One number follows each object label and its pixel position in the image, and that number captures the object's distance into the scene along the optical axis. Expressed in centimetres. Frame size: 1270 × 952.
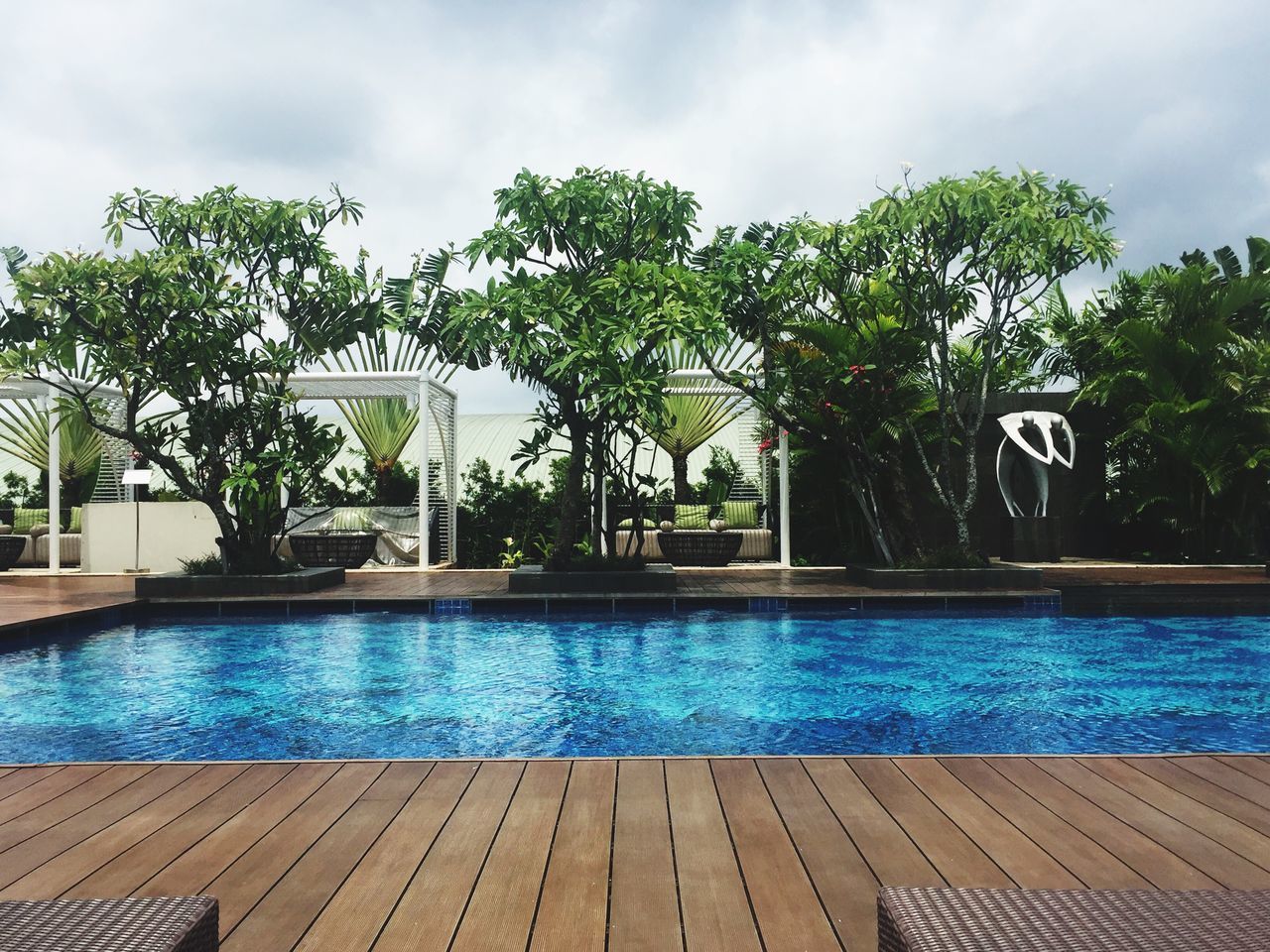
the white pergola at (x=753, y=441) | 1296
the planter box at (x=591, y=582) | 961
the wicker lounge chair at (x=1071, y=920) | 142
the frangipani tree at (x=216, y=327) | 927
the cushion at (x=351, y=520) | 1331
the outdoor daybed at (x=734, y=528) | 1346
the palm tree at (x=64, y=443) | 1641
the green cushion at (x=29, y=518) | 1552
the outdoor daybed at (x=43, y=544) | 1387
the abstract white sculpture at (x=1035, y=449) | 1275
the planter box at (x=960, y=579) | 970
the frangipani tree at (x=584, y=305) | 916
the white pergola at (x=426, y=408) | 1280
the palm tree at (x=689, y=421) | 1538
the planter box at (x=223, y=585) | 954
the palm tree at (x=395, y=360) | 1030
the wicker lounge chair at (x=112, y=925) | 142
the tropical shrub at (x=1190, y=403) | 1200
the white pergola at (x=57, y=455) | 1268
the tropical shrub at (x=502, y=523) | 1355
